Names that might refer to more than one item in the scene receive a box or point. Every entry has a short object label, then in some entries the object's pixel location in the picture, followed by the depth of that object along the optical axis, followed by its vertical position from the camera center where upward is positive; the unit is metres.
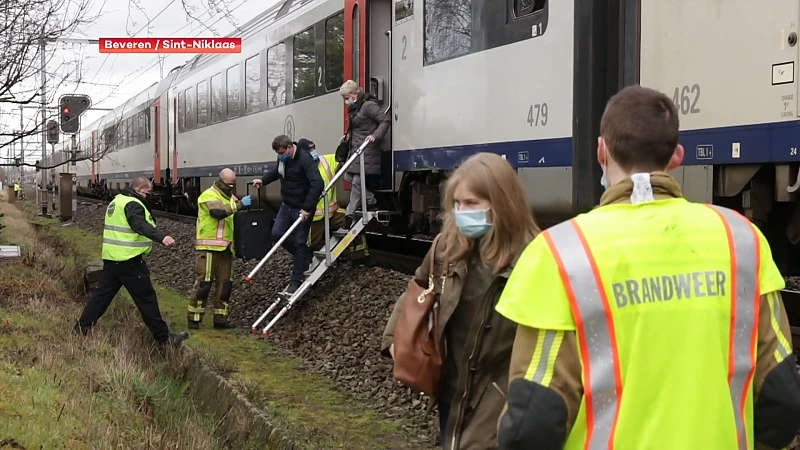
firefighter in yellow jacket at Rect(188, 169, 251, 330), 10.12 -0.73
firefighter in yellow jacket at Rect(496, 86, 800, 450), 2.17 -0.34
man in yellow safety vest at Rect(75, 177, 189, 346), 9.05 -0.79
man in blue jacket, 10.27 -0.21
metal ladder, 9.77 -0.79
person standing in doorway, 10.42 +0.46
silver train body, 6.05 +0.70
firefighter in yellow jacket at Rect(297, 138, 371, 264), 10.70 -0.46
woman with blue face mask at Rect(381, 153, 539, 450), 3.38 -0.36
